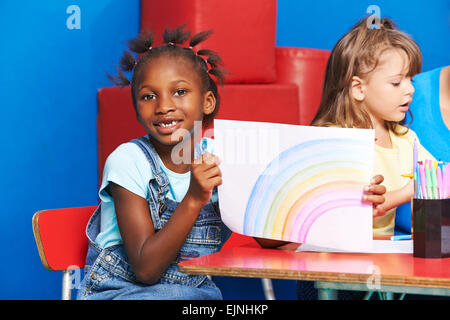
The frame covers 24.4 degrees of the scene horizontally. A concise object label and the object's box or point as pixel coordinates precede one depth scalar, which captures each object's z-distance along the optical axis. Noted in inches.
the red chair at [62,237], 83.0
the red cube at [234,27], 111.4
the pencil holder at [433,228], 68.3
